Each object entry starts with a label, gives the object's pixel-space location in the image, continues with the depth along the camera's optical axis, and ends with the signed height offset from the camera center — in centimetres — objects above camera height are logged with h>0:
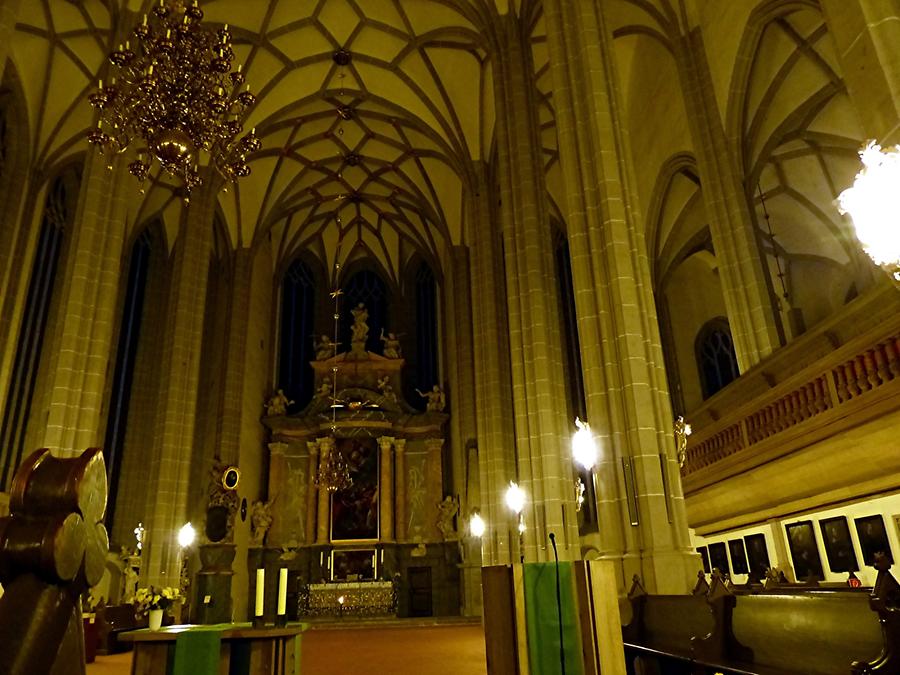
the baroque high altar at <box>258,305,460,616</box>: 2008 +282
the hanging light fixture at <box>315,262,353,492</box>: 1825 +298
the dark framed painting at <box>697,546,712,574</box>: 1384 +30
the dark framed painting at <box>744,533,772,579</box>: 1117 +26
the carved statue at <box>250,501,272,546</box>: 2034 +200
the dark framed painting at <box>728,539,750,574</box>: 1201 +25
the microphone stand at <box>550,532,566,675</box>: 326 -32
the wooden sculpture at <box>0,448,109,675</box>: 160 +9
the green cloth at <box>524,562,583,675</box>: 328 -19
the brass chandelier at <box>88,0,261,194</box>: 674 +480
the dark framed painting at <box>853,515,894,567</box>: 858 +35
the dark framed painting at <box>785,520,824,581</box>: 996 +26
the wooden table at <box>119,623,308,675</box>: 371 -32
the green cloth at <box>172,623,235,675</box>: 351 -28
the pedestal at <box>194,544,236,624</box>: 1068 +18
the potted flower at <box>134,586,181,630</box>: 461 -3
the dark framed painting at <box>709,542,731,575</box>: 1280 +27
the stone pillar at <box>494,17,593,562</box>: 1027 +414
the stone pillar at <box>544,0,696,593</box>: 655 +272
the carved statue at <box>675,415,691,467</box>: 908 +175
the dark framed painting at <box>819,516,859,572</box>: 927 +29
